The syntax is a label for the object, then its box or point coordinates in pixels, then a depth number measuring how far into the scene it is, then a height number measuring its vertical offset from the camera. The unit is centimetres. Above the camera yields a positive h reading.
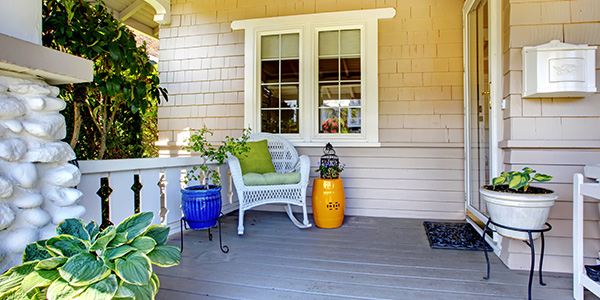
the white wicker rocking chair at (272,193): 275 -39
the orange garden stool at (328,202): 283 -48
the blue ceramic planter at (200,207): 215 -40
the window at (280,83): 360 +87
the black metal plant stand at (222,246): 220 -73
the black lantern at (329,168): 290 -15
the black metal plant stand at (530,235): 152 -46
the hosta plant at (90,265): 86 -36
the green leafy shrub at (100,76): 234 +81
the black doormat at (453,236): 233 -73
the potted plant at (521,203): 158 -27
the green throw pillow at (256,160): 303 -7
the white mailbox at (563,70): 171 +49
